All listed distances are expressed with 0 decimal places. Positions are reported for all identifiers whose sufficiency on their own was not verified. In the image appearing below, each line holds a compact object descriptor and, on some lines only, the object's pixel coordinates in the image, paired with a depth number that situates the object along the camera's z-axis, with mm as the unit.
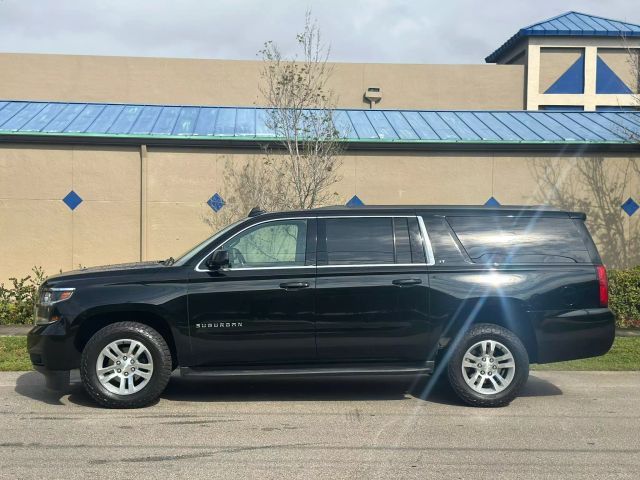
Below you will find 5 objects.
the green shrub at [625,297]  11664
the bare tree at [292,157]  13375
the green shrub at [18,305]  11617
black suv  6723
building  14078
